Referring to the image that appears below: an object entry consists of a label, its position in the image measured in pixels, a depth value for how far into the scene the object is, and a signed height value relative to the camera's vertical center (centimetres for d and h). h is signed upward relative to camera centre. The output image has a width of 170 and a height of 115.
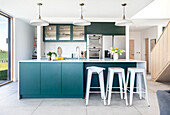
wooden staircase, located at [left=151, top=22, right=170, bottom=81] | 496 -14
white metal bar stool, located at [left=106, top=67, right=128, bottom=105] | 309 -36
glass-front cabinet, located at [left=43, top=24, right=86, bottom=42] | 650 +98
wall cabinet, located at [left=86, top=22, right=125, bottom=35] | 634 +117
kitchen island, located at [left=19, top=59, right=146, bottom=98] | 352 -56
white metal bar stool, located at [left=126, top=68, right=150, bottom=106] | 308 -56
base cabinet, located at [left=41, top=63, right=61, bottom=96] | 352 -56
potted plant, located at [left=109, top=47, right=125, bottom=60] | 394 +8
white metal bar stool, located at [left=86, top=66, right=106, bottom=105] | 313 -40
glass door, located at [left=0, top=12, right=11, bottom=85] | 511 +22
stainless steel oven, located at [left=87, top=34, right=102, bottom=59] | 628 +34
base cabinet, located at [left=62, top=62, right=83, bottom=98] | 352 -58
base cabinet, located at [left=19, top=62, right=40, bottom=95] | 353 -56
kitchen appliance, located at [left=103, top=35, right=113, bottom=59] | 621 +55
